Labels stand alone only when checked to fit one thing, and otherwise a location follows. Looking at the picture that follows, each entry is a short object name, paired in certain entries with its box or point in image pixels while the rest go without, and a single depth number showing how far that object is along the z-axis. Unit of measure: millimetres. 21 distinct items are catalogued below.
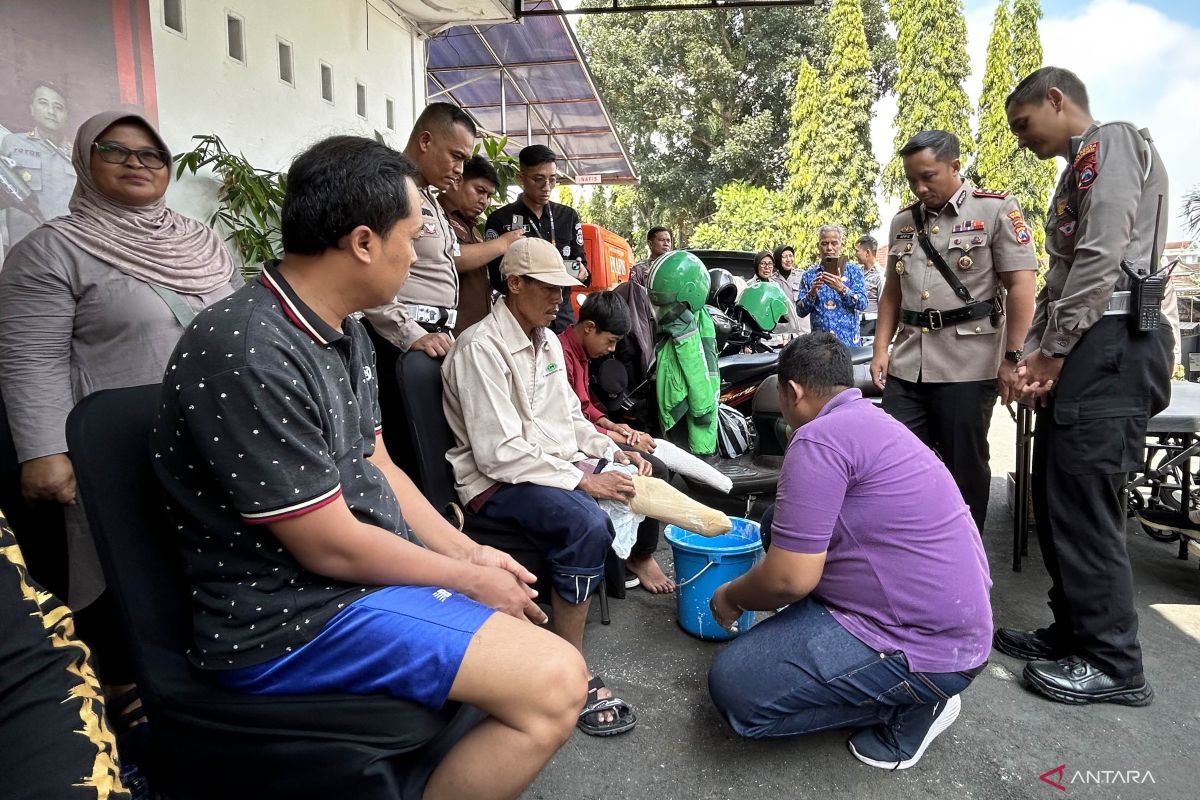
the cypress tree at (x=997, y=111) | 17547
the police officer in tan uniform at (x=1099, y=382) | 2268
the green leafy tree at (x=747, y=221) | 18438
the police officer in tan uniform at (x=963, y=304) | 2871
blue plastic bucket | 2627
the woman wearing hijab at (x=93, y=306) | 1873
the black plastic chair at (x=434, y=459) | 2344
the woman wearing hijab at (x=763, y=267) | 6859
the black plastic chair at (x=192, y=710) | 1216
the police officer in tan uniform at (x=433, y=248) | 2643
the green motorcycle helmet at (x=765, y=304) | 5328
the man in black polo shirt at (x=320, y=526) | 1178
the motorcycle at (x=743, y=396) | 3754
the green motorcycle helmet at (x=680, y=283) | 3971
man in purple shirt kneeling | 1892
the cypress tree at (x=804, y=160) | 18000
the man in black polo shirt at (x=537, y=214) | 3748
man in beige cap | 2293
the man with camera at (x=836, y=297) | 6145
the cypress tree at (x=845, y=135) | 17812
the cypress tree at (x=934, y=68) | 17750
